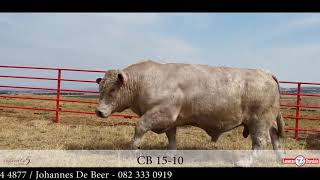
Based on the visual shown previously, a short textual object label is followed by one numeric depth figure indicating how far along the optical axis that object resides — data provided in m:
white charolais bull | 6.34
